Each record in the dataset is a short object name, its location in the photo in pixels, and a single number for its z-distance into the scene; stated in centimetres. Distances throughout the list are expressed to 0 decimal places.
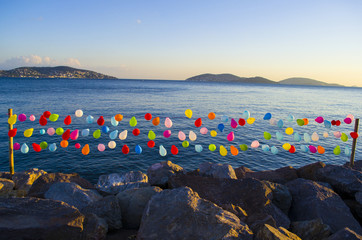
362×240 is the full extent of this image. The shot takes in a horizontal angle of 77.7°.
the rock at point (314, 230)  524
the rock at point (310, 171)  933
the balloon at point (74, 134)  880
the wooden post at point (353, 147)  977
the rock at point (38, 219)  350
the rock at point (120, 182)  773
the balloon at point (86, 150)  964
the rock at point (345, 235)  423
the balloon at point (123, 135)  934
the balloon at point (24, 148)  916
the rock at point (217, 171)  832
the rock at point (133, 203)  566
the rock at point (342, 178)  781
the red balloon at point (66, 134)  904
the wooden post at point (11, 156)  927
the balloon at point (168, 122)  932
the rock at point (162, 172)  855
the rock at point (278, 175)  929
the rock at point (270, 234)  386
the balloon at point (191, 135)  987
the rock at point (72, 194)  600
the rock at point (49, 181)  753
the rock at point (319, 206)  615
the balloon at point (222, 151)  1019
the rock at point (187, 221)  391
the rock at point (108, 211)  532
